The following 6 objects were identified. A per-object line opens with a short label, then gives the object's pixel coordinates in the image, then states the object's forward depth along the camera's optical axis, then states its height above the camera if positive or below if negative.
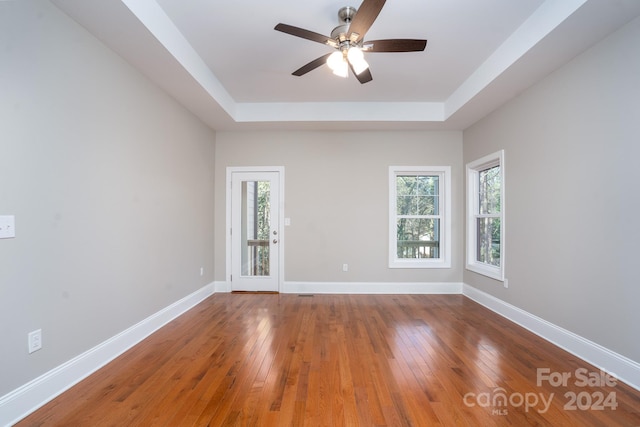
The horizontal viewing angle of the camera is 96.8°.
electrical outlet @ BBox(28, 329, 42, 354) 1.76 -0.80
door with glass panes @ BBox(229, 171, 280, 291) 4.61 -0.26
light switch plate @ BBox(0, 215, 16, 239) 1.61 -0.07
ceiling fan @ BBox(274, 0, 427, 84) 2.02 +1.33
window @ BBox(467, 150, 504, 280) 3.64 +0.01
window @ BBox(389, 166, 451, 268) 4.63 +0.02
